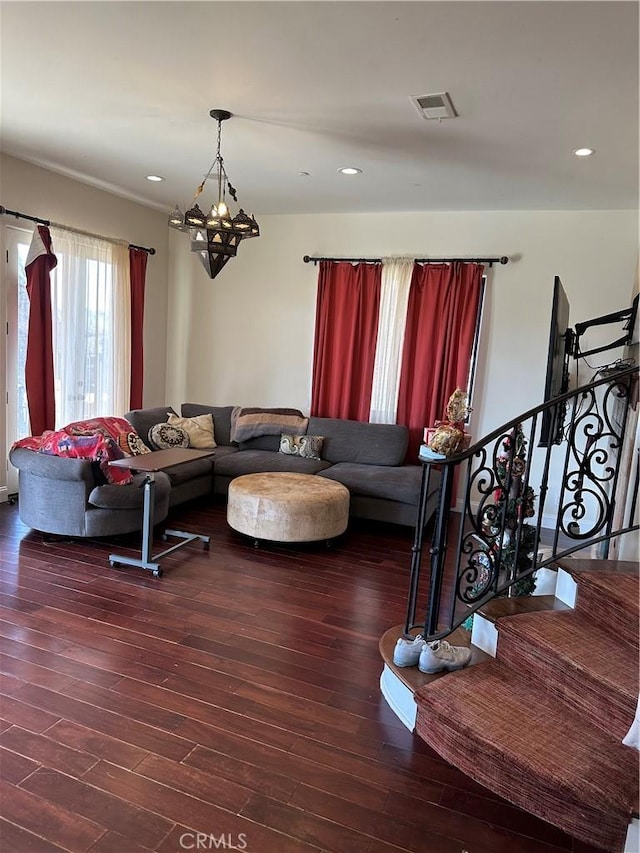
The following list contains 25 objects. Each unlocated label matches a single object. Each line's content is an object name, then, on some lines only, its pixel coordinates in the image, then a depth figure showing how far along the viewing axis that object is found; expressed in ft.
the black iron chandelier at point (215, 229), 11.91
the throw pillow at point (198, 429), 19.55
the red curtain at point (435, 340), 18.28
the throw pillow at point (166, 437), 18.13
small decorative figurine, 13.80
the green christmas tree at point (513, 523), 8.64
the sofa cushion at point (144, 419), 18.29
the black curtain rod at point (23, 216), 15.48
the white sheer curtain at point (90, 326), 17.28
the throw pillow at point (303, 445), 18.78
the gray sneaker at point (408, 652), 8.39
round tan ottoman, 14.12
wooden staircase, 6.22
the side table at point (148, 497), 12.45
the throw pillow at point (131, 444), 15.96
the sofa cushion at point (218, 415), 20.29
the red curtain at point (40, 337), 16.07
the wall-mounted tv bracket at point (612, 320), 13.62
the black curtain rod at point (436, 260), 17.98
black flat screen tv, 9.70
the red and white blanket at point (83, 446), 13.51
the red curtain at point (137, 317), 19.85
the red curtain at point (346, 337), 19.51
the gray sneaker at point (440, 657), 8.20
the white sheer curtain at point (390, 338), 19.03
